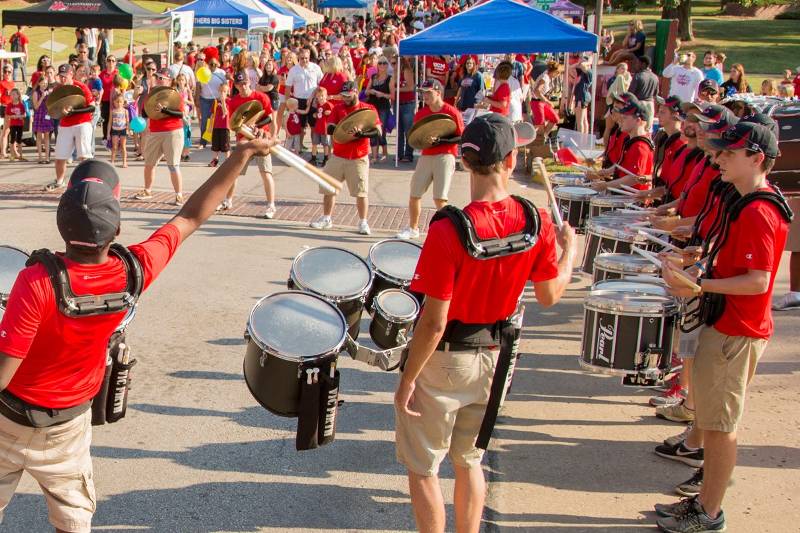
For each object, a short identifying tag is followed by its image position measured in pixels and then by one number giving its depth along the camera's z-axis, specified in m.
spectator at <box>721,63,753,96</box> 18.02
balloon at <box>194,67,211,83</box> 18.33
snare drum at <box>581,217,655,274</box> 7.00
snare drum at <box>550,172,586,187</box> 9.57
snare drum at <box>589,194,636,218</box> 8.30
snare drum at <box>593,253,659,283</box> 6.36
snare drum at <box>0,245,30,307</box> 4.79
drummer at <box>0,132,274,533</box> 3.34
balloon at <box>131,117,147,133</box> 16.38
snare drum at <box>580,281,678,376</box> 5.20
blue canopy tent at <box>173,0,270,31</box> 22.39
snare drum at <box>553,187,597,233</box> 8.81
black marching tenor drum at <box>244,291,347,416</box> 4.44
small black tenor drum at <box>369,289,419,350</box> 5.42
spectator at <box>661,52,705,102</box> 18.52
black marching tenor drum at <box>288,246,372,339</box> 5.41
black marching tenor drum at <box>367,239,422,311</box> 5.81
